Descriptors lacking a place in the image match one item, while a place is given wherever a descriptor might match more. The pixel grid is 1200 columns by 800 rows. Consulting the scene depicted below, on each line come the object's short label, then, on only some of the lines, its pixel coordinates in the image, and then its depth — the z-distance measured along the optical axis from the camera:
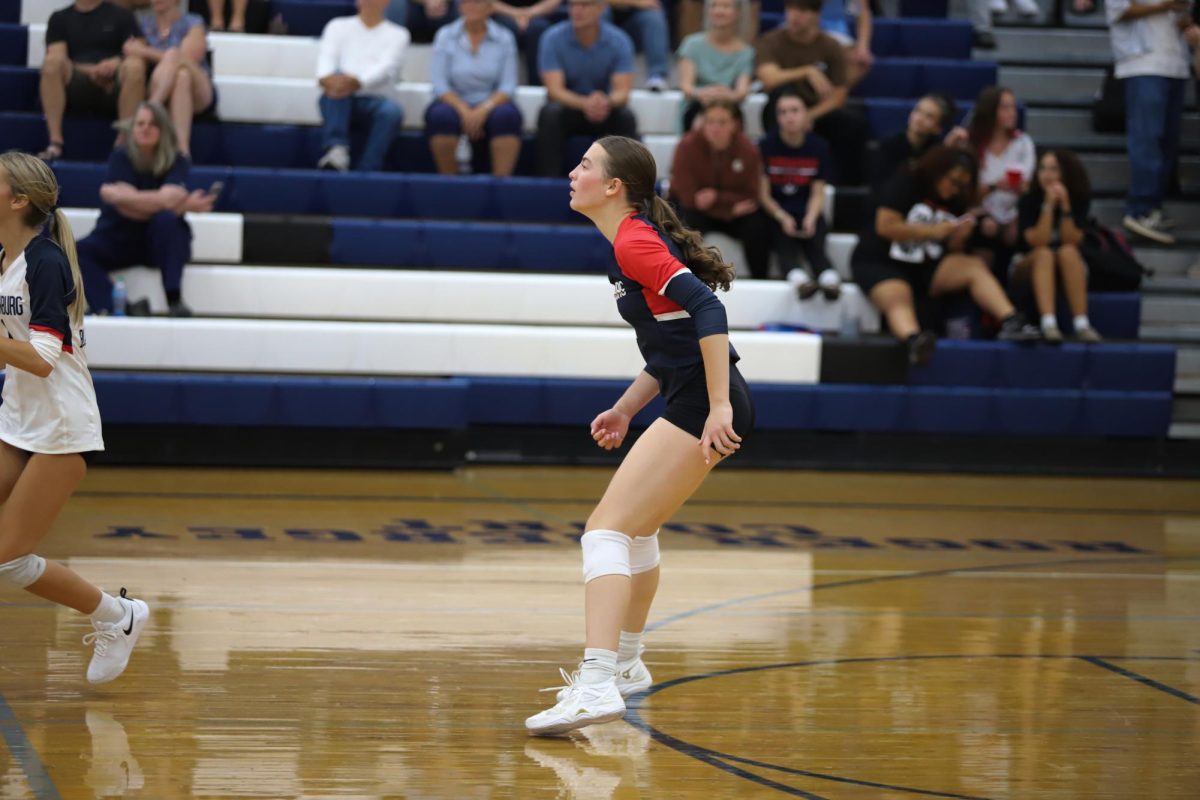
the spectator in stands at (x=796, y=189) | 18.11
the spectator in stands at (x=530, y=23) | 20.30
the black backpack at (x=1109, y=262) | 18.62
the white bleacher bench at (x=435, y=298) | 16.91
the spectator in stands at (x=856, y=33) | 20.22
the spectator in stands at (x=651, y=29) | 20.42
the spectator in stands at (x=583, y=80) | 18.84
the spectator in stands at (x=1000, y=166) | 18.23
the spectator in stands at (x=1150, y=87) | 19.67
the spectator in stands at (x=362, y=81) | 18.42
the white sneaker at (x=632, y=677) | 7.82
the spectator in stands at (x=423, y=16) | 20.19
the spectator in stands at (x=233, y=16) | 20.03
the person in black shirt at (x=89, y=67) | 17.94
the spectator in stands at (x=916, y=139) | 17.77
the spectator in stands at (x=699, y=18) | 20.89
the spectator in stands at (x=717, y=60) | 19.20
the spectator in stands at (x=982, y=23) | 22.03
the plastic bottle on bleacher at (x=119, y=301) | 16.19
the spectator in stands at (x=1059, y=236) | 17.72
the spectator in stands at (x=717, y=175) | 17.61
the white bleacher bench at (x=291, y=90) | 19.27
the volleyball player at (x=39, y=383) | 7.28
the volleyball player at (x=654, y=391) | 6.96
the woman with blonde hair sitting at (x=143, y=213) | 16.12
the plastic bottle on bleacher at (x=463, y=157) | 19.27
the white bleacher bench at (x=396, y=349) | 15.84
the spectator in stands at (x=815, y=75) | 19.22
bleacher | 15.86
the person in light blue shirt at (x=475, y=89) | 18.80
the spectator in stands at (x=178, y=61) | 17.92
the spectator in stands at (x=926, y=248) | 17.45
